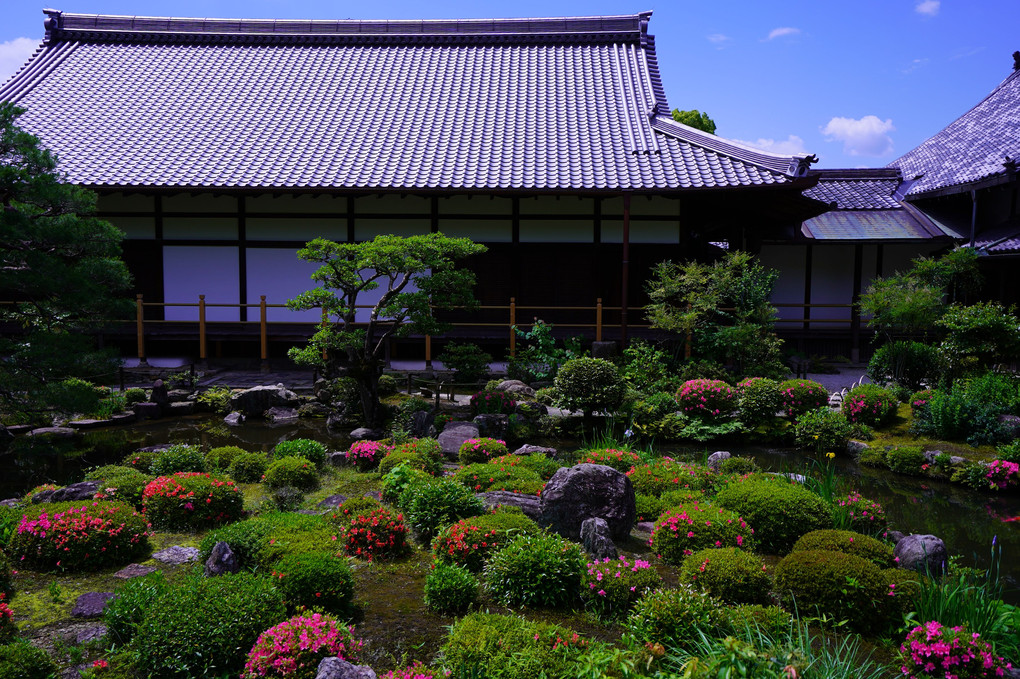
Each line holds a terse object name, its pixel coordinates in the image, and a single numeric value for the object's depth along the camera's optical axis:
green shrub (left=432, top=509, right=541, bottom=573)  6.05
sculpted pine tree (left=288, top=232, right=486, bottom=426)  10.88
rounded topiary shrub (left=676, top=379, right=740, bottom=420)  11.91
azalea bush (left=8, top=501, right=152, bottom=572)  6.11
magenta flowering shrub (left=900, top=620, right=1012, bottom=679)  4.31
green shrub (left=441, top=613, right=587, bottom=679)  4.34
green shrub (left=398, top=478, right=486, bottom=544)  6.88
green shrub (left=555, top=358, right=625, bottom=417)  11.93
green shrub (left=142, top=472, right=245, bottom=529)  7.21
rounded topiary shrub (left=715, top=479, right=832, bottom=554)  6.59
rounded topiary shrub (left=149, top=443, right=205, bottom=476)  8.42
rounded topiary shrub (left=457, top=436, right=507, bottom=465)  9.59
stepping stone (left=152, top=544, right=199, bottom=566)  6.36
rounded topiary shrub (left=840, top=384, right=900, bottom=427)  11.59
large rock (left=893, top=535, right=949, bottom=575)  5.84
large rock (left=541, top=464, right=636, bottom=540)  6.62
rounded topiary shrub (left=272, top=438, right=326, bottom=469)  9.34
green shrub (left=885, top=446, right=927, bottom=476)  10.05
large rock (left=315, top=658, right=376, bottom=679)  4.07
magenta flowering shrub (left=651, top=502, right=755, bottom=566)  6.23
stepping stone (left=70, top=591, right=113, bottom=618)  5.36
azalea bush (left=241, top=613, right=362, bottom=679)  4.31
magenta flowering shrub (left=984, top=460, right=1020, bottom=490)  9.23
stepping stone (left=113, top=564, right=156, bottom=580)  6.03
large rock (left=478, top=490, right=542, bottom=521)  7.19
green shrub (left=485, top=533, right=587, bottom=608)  5.48
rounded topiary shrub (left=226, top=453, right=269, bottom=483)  8.94
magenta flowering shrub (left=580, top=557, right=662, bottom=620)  5.35
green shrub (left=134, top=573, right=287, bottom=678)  4.42
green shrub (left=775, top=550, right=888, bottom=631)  5.12
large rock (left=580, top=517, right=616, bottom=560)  6.05
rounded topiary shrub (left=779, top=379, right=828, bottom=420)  11.90
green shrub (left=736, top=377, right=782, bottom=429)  11.73
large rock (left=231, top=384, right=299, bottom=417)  13.12
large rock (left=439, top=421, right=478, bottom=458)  10.30
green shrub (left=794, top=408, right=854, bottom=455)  11.11
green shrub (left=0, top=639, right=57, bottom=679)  4.22
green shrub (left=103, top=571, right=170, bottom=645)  4.94
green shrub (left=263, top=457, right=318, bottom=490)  8.60
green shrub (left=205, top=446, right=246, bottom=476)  9.15
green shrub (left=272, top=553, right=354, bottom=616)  5.23
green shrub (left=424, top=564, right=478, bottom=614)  5.32
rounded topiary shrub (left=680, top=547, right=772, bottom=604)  5.36
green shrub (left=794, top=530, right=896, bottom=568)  5.81
